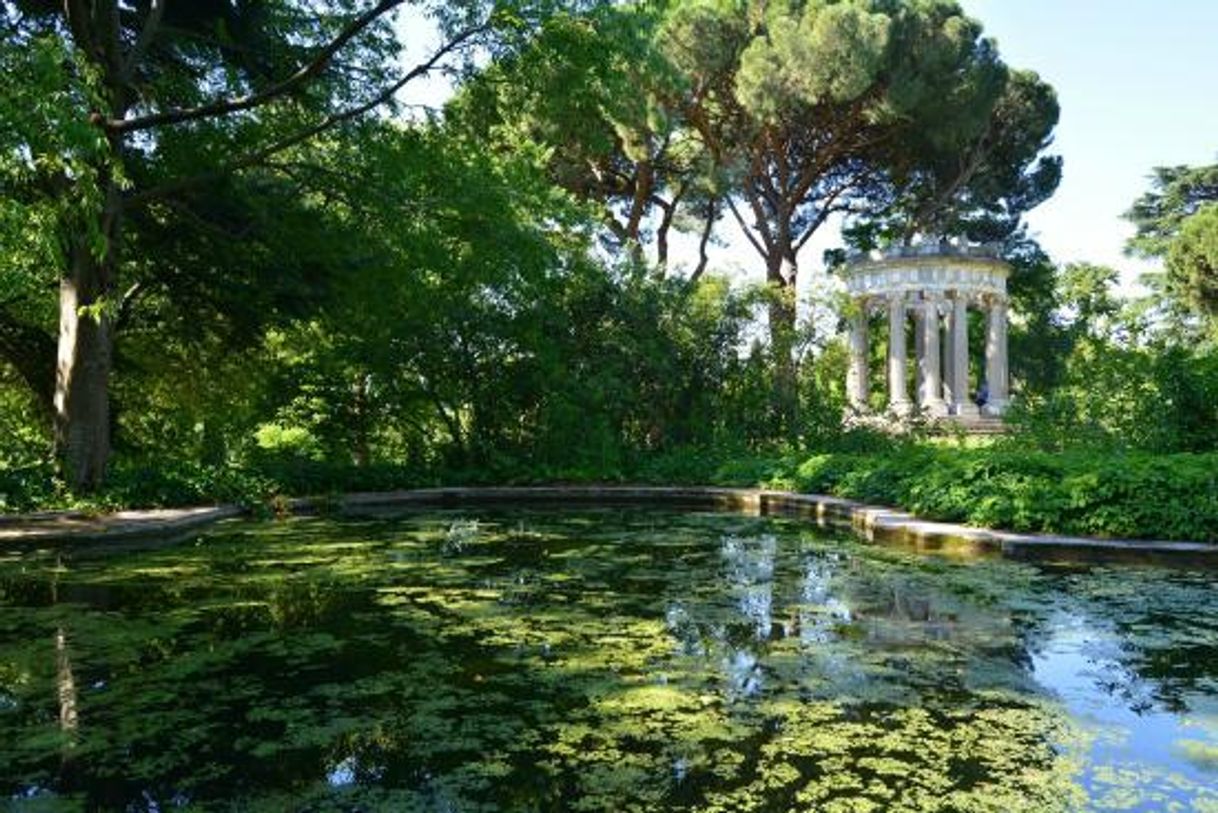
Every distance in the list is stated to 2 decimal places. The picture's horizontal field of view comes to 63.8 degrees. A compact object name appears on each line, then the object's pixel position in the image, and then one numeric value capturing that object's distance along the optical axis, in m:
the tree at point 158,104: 10.05
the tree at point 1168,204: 34.78
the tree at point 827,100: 23.03
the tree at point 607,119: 10.95
